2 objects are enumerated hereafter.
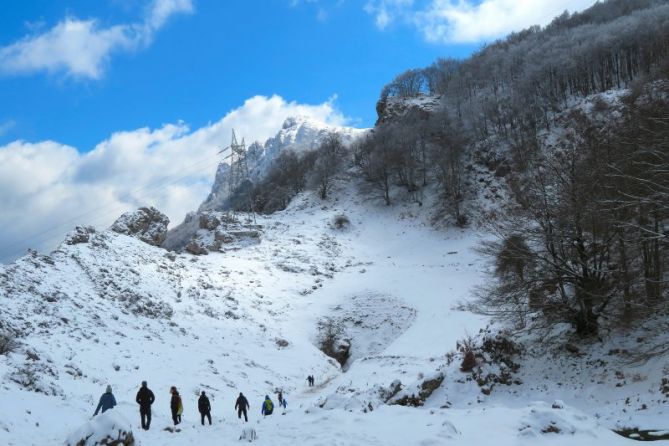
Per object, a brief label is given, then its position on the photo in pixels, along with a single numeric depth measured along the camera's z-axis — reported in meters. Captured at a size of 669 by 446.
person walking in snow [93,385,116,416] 13.77
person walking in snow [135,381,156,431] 13.65
